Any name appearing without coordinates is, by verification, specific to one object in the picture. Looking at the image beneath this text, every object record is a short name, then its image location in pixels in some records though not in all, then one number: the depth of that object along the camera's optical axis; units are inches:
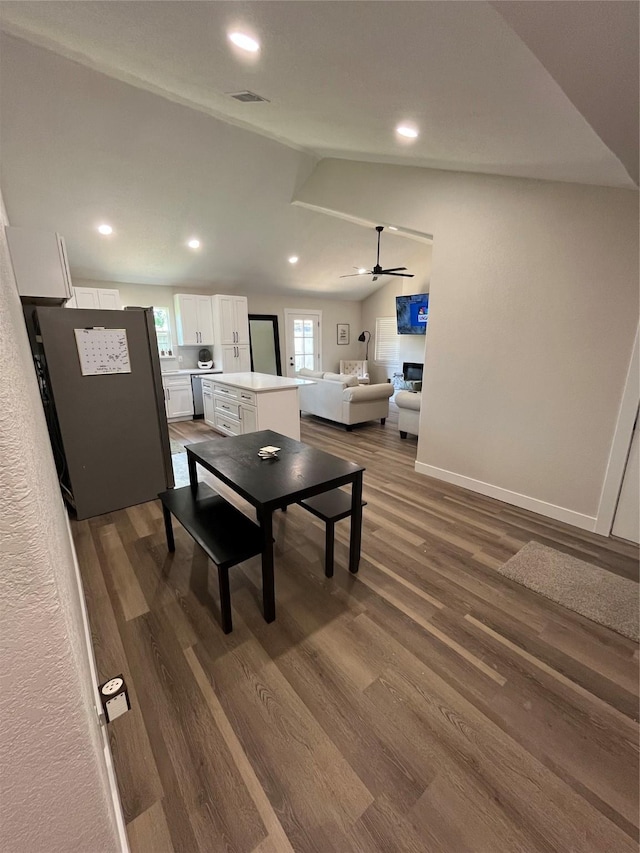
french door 297.9
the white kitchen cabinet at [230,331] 239.5
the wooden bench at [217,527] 64.1
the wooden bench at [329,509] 78.1
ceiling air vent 89.3
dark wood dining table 64.9
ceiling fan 221.2
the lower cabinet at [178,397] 223.8
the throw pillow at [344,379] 204.2
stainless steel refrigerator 98.3
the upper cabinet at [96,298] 195.3
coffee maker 246.1
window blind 317.7
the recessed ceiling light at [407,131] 83.7
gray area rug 72.4
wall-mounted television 280.2
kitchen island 155.3
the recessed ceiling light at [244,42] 64.3
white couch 203.2
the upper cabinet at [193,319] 230.7
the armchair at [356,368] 332.5
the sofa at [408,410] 181.8
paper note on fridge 100.2
